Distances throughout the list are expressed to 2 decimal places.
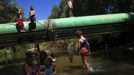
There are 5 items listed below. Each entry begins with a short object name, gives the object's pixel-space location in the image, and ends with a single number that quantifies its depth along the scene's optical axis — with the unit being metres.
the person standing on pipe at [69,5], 9.00
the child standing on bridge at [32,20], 7.57
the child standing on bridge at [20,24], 7.62
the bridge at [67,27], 7.98
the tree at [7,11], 18.33
